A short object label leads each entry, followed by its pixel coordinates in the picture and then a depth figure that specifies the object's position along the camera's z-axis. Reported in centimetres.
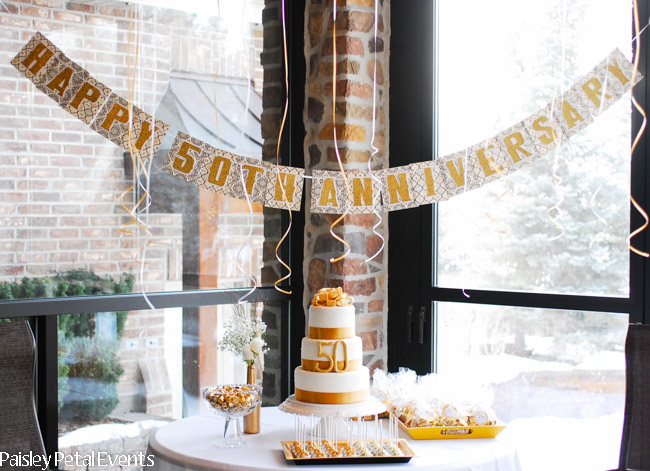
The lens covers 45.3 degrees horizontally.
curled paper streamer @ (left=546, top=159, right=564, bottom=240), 280
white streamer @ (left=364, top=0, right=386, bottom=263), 317
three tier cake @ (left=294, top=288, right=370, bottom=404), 231
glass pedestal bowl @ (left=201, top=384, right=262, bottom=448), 225
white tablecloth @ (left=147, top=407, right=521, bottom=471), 209
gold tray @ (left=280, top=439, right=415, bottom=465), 209
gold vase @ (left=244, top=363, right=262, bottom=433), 241
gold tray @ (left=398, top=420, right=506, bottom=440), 232
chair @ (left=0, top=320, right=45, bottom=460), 244
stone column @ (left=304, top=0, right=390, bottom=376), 320
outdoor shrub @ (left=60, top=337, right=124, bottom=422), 286
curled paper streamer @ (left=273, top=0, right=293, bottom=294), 331
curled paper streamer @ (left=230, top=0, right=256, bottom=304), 333
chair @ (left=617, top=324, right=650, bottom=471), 239
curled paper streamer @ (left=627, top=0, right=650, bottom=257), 248
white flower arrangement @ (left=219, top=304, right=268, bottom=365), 250
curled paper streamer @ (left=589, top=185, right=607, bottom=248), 277
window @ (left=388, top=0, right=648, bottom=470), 275
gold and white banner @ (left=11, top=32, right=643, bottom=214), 260
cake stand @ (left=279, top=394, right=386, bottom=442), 226
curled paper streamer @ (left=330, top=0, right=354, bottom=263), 310
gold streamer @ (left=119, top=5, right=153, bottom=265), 298
